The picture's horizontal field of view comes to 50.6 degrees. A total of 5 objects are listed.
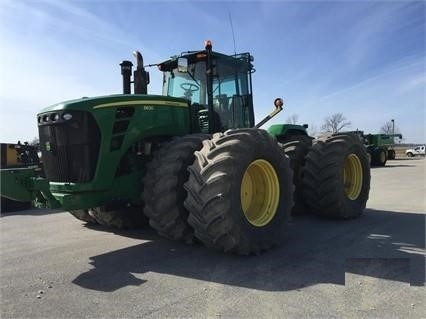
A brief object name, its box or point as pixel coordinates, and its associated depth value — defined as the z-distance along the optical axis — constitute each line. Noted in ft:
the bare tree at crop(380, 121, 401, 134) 307.99
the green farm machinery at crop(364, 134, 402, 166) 100.58
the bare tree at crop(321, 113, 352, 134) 286.79
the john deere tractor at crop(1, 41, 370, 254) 17.79
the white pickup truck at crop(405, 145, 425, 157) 182.56
